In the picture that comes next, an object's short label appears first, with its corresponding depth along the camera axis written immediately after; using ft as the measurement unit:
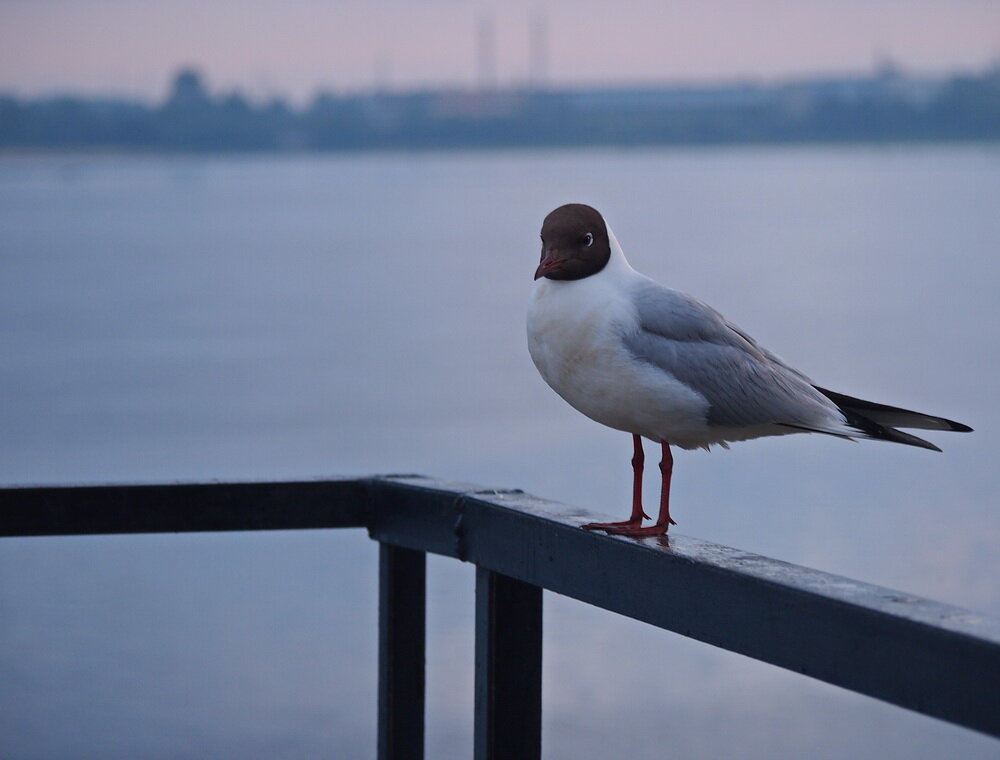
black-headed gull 9.05
